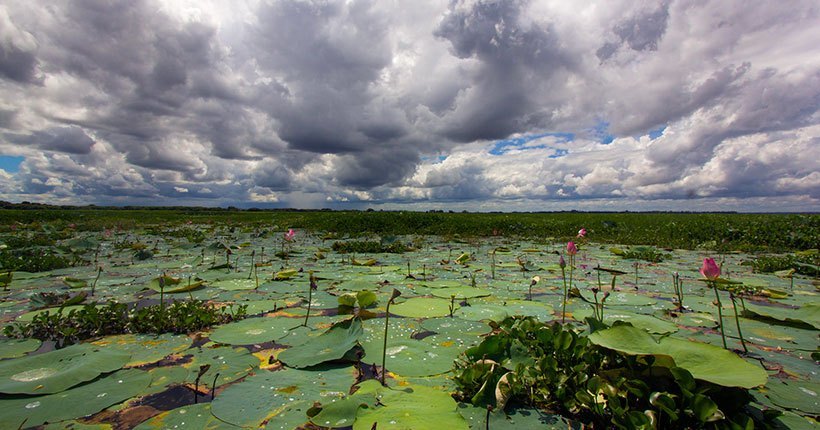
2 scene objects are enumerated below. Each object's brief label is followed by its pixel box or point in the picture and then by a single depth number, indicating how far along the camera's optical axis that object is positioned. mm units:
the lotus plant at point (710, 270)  2352
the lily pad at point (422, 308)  3924
